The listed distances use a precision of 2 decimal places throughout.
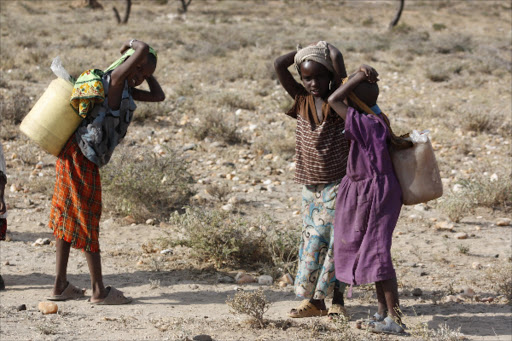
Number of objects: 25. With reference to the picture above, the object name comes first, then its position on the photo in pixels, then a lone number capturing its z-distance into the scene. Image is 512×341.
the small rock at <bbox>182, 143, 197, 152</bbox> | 16.25
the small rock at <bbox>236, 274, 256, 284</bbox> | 9.09
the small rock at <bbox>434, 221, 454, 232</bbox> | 11.52
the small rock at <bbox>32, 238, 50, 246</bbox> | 10.45
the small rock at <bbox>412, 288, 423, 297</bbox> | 8.59
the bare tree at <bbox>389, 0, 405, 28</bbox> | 53.57
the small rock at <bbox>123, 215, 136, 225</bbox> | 11.66
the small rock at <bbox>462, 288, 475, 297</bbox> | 8.45
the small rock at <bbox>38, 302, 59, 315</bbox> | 7.60
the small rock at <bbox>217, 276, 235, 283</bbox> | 9.16
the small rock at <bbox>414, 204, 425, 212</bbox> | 12.60
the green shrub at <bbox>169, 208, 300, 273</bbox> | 9.53
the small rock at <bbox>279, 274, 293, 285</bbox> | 9.05
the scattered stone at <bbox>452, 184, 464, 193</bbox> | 13.46
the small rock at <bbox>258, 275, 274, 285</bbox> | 9.09
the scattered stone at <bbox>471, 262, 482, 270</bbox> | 9.71
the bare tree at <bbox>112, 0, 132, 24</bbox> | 50.29
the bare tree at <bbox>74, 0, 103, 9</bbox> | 69.19
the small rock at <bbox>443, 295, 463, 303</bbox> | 8.29
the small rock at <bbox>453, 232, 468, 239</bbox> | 11.15
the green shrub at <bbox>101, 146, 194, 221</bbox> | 11.81
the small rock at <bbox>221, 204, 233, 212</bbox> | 12.29
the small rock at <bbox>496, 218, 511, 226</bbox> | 11.77
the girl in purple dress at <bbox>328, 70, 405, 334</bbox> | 6.67
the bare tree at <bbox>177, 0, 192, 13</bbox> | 63.87
